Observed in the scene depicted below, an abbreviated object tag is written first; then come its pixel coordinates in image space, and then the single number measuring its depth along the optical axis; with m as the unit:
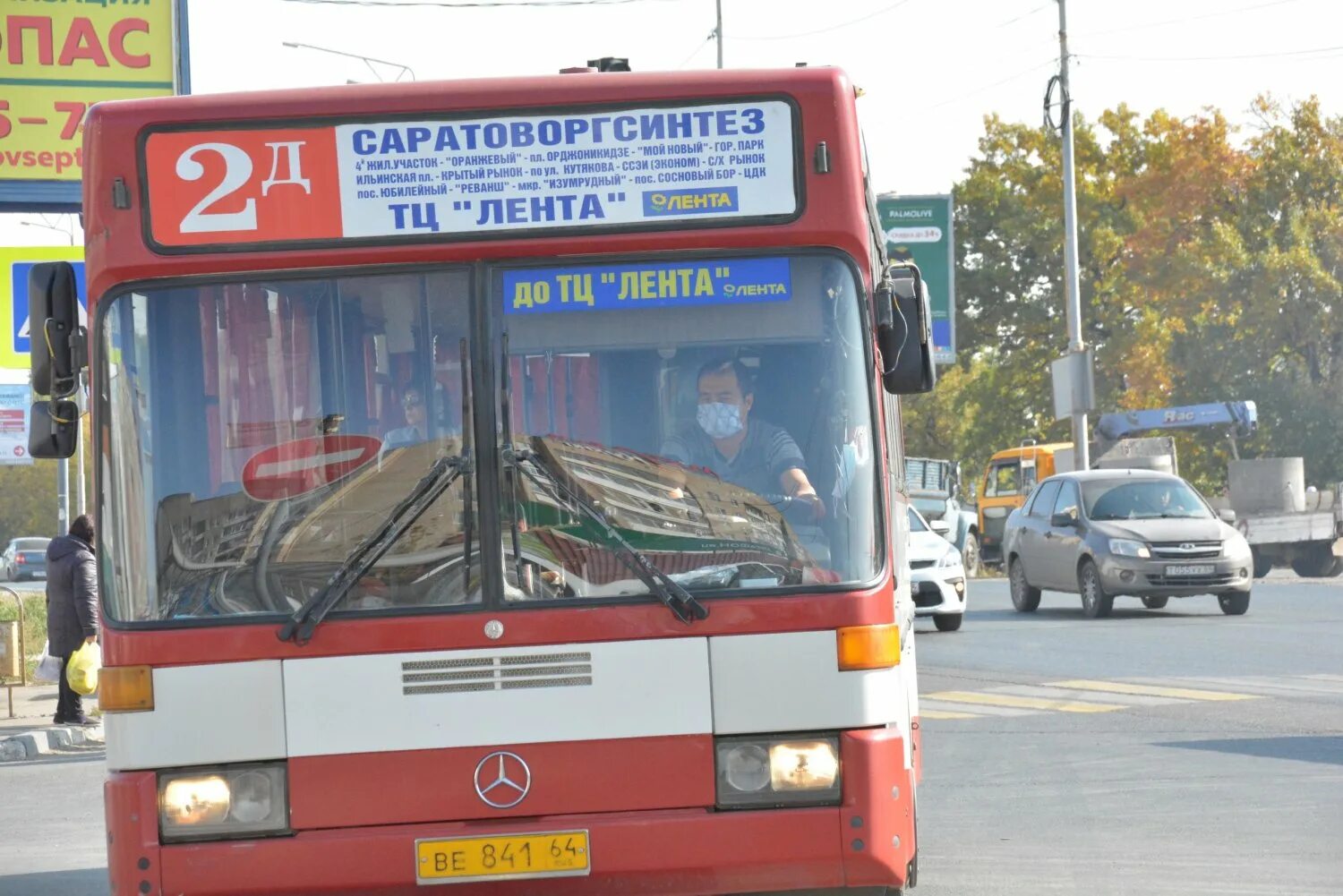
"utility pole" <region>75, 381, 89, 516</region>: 56.53
